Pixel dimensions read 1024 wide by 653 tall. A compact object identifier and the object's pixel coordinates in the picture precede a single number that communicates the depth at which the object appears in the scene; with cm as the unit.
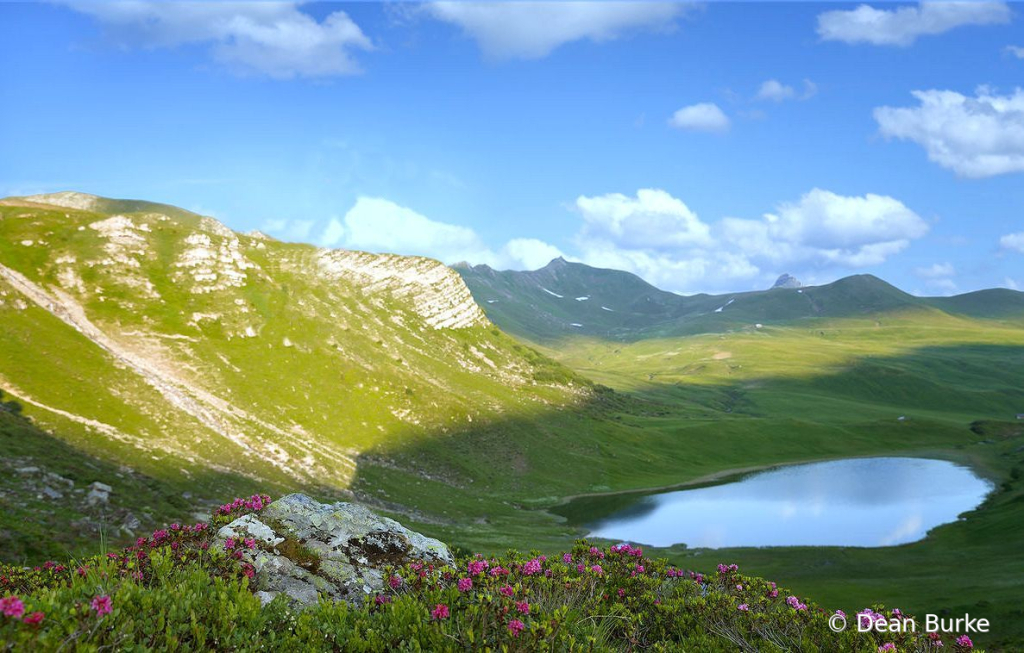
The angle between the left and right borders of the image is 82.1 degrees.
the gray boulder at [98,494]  4831
